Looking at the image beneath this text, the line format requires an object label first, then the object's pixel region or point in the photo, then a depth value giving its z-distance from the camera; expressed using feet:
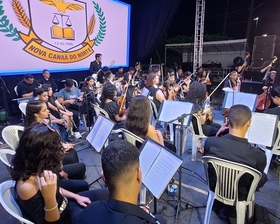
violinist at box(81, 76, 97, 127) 14.57
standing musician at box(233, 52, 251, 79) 22.08
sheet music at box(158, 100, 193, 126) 9.77
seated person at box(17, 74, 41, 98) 15.56
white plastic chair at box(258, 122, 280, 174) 8.43
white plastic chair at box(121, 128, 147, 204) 6.57
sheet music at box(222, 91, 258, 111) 11.89
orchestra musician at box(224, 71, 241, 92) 17.48
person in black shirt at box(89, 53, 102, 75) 20.86
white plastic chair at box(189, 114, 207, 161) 9.97
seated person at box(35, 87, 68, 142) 11.61
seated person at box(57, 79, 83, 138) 14.42
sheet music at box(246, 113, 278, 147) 7.63
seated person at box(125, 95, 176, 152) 7.17
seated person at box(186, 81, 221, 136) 10.27
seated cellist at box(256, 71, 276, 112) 13.94
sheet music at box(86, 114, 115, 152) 7.28
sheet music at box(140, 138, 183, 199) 4.62
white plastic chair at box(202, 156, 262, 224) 5.17
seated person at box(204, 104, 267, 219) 5.42
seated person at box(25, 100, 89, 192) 7.35
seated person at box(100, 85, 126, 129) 10.93
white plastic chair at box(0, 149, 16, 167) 5.83
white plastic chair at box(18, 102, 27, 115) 12.17
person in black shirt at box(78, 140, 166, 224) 2.97
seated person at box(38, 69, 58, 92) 17.47
